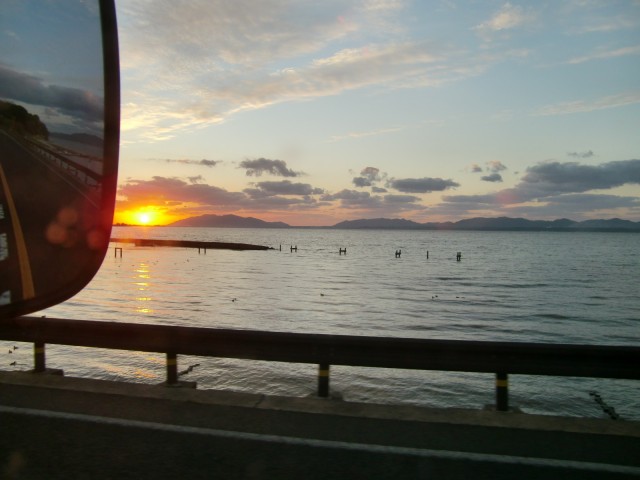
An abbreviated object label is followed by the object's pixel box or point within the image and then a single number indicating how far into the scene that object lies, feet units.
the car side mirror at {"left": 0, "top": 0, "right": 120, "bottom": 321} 5.95
